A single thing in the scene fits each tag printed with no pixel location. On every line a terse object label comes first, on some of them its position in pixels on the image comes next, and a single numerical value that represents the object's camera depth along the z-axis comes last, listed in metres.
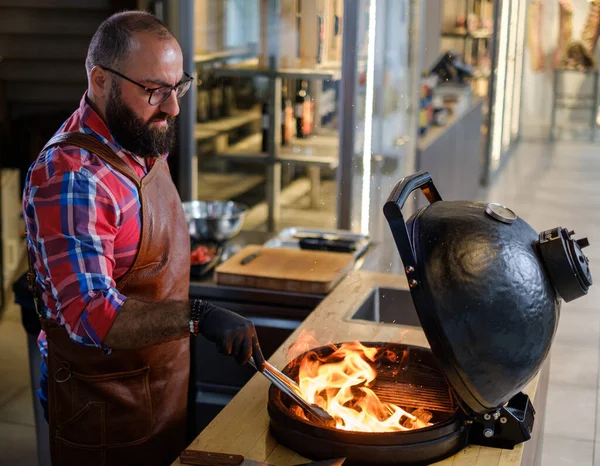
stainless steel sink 2.64
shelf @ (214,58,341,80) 4.63
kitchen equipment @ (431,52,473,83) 7.06
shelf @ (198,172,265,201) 5.04
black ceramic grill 1.43
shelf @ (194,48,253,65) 4.67
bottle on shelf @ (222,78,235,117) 4.94
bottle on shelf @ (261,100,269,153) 5.01
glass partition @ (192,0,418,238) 4.32
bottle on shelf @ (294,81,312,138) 4.88
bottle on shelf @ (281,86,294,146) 5.05
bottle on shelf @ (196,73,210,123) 4.74
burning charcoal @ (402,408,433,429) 1.68
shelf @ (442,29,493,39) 9.25
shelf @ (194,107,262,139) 4.78
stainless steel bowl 3.30
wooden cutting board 2.79
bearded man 1.68
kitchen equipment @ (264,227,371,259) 3.18
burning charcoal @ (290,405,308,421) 1.71
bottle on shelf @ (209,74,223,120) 4.88
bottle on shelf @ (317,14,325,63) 4.67
